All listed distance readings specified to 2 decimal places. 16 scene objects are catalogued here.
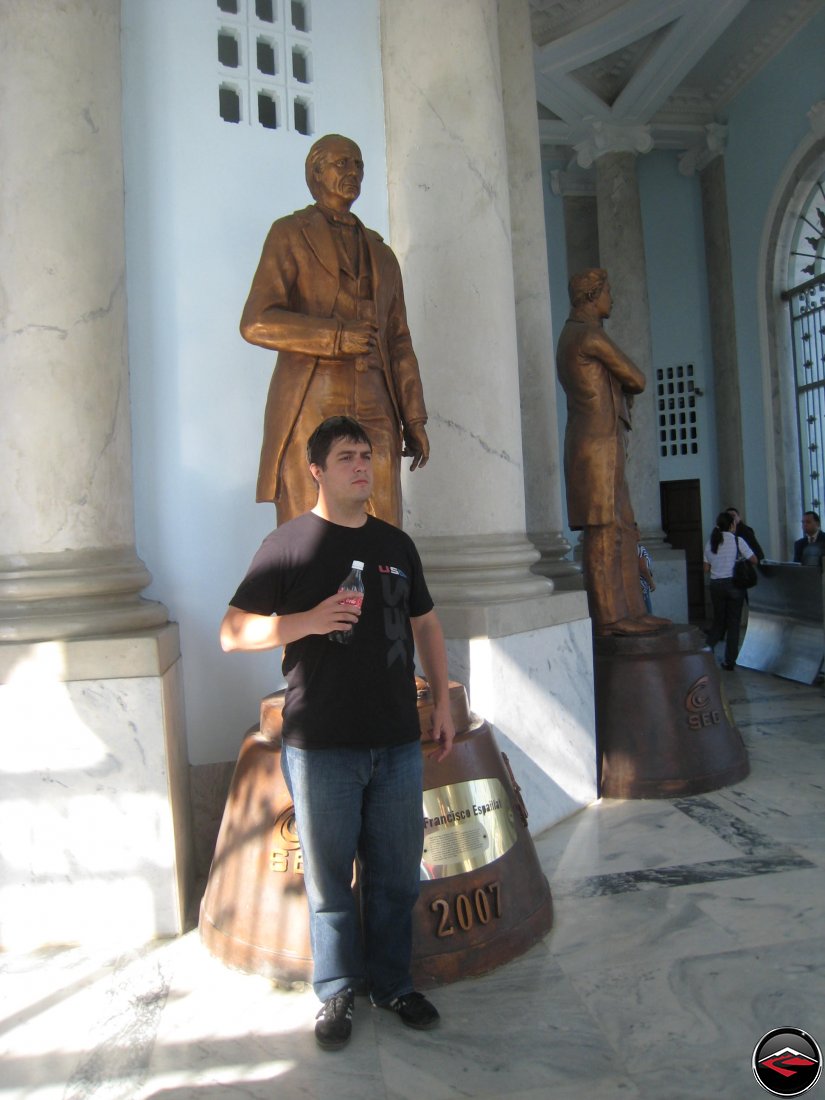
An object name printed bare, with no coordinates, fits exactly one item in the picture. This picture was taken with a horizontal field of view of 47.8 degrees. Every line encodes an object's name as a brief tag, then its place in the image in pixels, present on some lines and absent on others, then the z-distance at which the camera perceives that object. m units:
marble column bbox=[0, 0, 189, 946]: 3.20
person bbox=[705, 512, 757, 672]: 8.62
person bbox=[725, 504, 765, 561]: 9.02
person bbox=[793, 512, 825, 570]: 9.70
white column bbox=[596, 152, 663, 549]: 11.59
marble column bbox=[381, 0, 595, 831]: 4.38
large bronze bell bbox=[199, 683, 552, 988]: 2.83
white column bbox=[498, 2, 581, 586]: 5.68
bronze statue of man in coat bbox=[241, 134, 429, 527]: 3.14
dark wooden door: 13.88
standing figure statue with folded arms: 5.09
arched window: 12.13
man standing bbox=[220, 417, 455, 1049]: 2.40
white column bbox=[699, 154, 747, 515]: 13.20
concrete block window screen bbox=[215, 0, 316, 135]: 4.24
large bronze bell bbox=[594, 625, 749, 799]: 4.68
